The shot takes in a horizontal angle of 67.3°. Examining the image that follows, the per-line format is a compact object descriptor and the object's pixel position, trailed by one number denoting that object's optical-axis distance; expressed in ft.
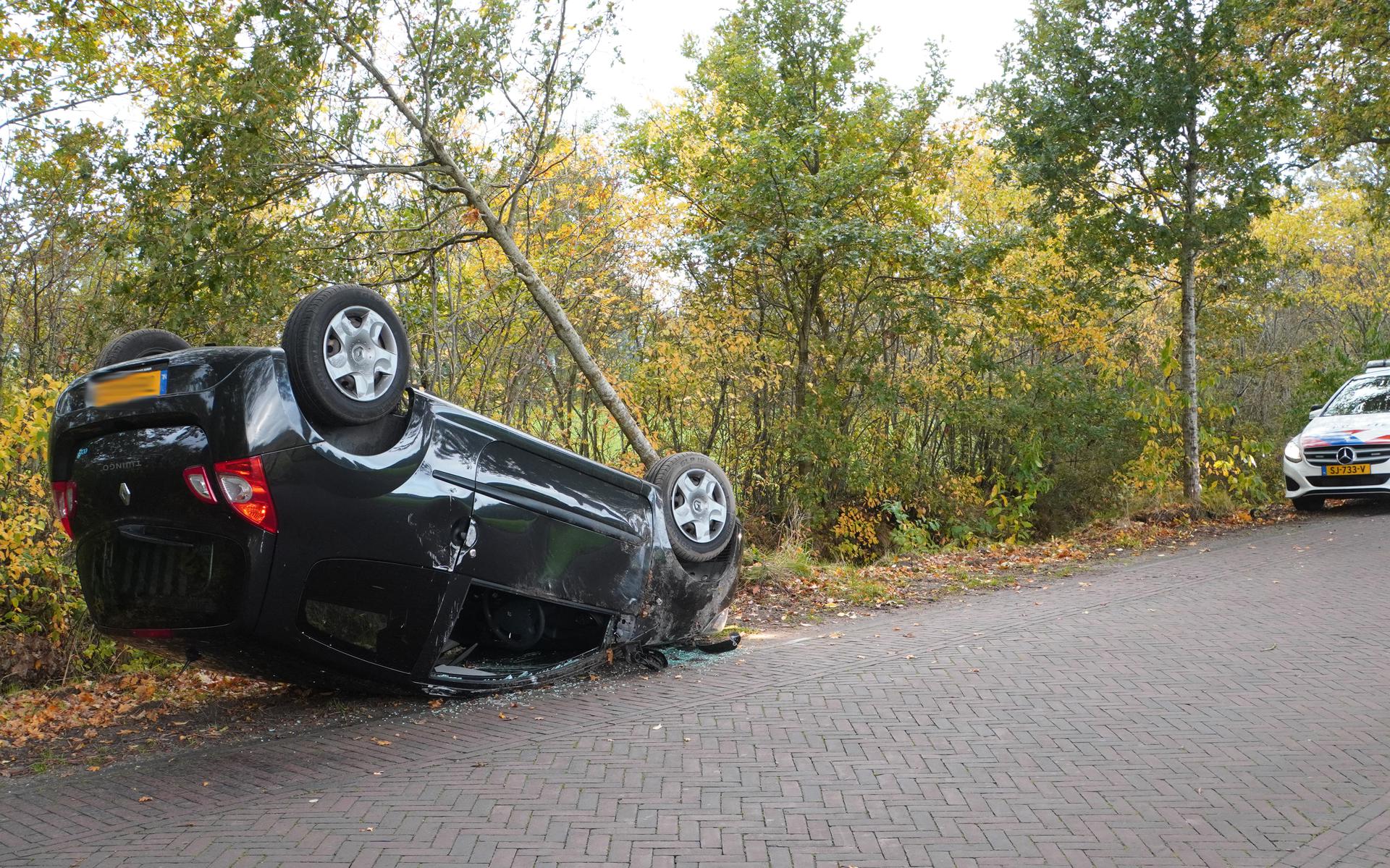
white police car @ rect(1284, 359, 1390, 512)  48.55
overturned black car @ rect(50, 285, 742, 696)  15.30
